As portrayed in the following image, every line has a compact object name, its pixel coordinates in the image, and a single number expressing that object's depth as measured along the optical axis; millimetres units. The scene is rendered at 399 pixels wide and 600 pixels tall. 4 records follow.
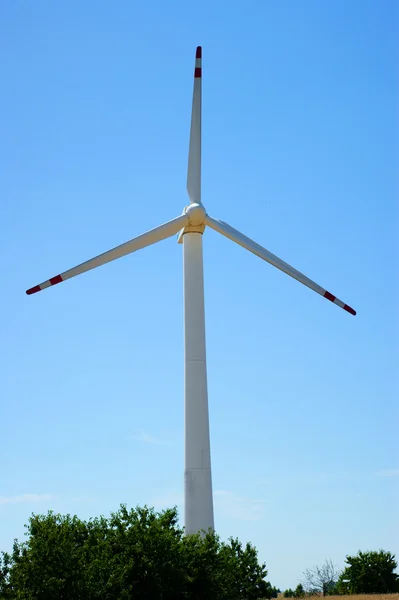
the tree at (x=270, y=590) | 80675
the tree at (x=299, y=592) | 99912
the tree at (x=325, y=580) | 141500
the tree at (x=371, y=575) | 113750
